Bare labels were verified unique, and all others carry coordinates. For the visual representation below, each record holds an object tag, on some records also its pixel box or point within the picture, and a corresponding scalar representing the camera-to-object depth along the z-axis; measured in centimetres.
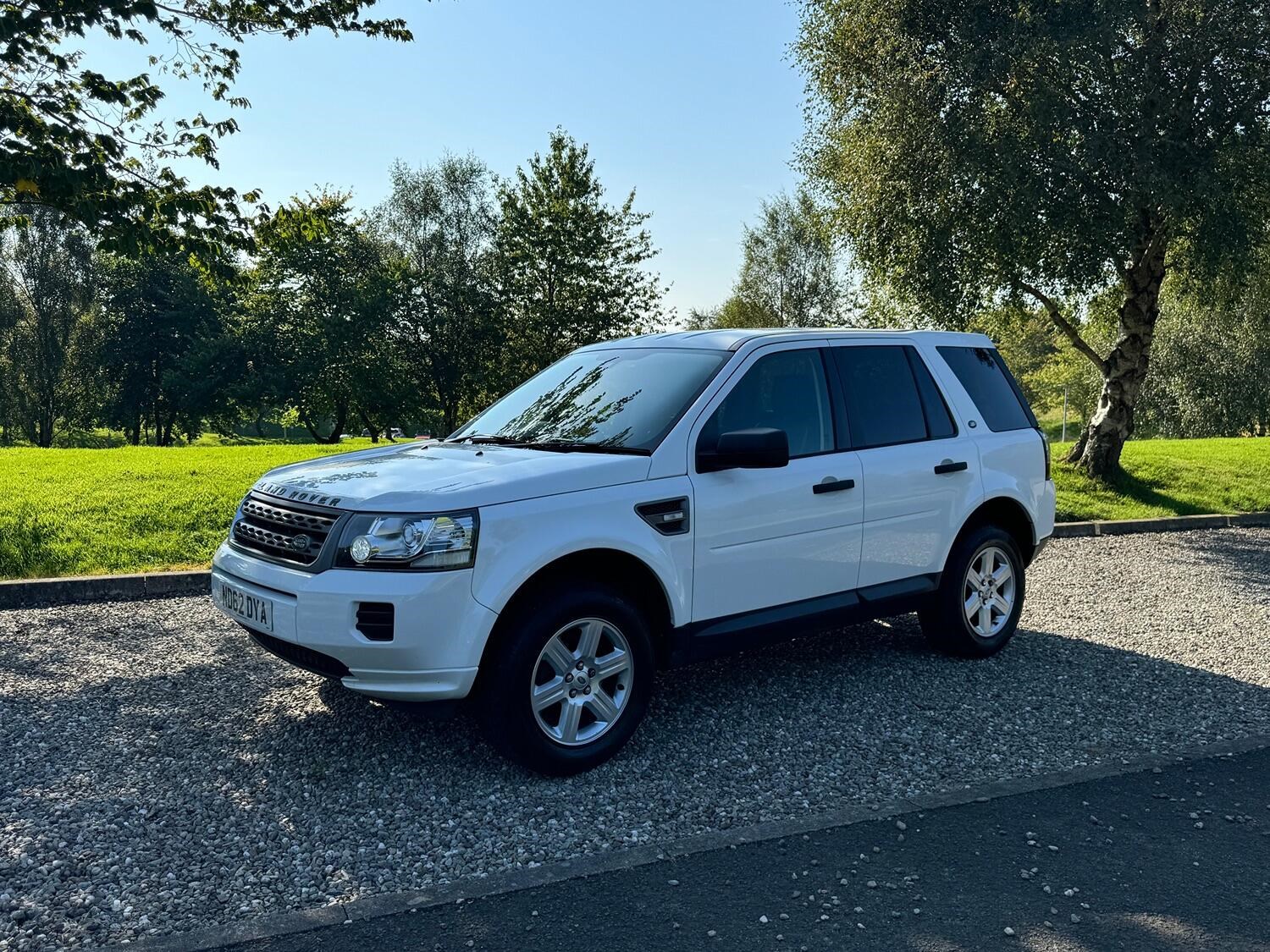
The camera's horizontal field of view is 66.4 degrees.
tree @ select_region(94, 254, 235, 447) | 4828
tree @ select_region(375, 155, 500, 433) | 4553
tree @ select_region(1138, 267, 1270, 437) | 3750
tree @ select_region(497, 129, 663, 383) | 3747
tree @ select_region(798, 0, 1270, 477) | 1158
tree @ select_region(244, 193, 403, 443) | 4534
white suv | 402
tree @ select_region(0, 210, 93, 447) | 4566
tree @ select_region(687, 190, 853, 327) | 4741
